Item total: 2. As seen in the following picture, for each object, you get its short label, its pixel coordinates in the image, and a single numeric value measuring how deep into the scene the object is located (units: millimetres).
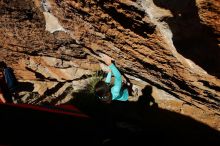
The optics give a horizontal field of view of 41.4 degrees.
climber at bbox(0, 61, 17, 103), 5543
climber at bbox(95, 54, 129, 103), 4364
